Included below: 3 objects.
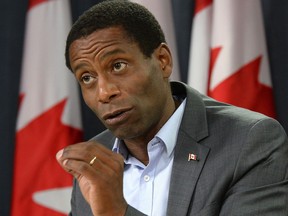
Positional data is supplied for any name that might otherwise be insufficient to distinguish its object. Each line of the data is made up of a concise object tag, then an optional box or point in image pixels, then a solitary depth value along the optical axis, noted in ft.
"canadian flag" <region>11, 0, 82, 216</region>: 17.74
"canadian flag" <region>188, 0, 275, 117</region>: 17.10
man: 10.50
